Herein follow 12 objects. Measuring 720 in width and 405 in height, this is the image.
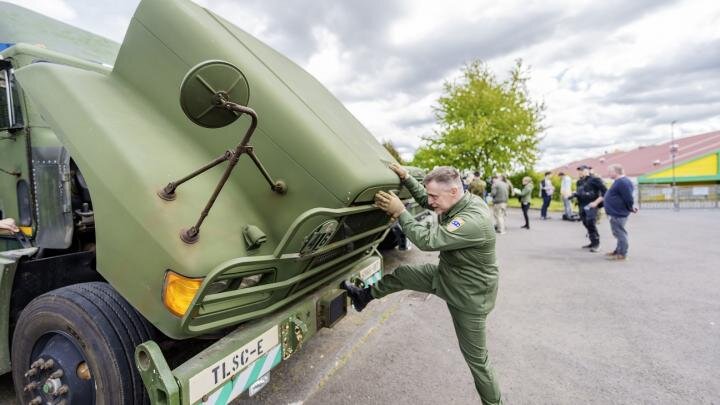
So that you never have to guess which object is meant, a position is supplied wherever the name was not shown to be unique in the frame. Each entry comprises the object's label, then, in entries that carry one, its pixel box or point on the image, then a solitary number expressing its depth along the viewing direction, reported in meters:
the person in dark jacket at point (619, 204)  6.15
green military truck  1.64
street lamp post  15.80
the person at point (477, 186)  6.71
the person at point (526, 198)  10.31
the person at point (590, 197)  7.05
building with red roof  16.42
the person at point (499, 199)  9.12
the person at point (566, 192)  11.31
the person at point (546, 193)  12.70
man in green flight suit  2.30
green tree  19.22
